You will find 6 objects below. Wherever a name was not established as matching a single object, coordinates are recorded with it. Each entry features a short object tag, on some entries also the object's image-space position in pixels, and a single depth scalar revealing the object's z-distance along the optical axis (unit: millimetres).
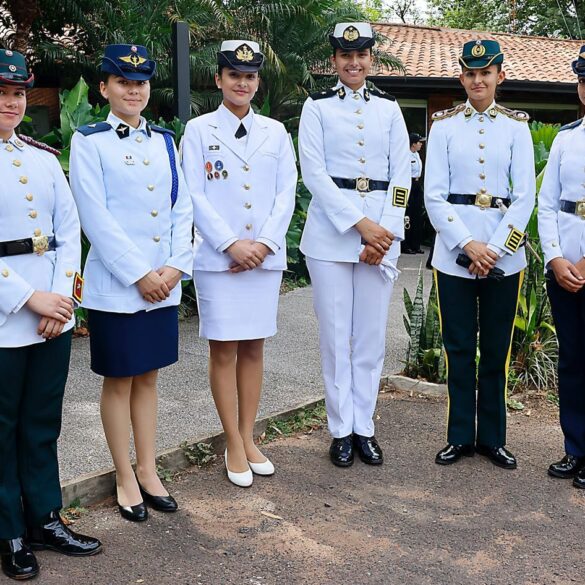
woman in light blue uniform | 3510
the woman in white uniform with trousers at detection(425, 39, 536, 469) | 4242
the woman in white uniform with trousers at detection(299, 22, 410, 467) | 4293
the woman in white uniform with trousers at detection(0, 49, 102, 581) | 3105
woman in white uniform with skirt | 4004
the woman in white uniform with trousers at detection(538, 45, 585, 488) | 4137
